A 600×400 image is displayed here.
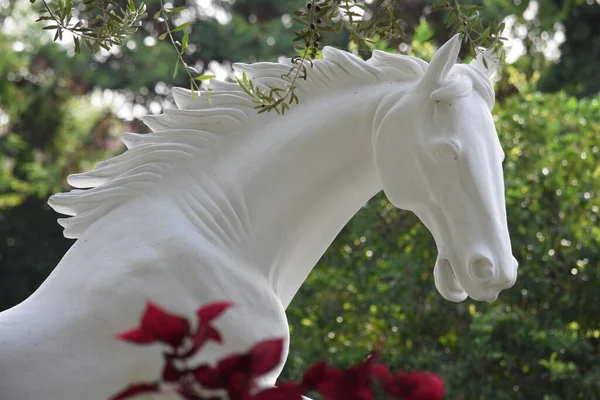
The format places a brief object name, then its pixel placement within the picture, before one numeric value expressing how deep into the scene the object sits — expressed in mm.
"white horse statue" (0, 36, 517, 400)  4214
